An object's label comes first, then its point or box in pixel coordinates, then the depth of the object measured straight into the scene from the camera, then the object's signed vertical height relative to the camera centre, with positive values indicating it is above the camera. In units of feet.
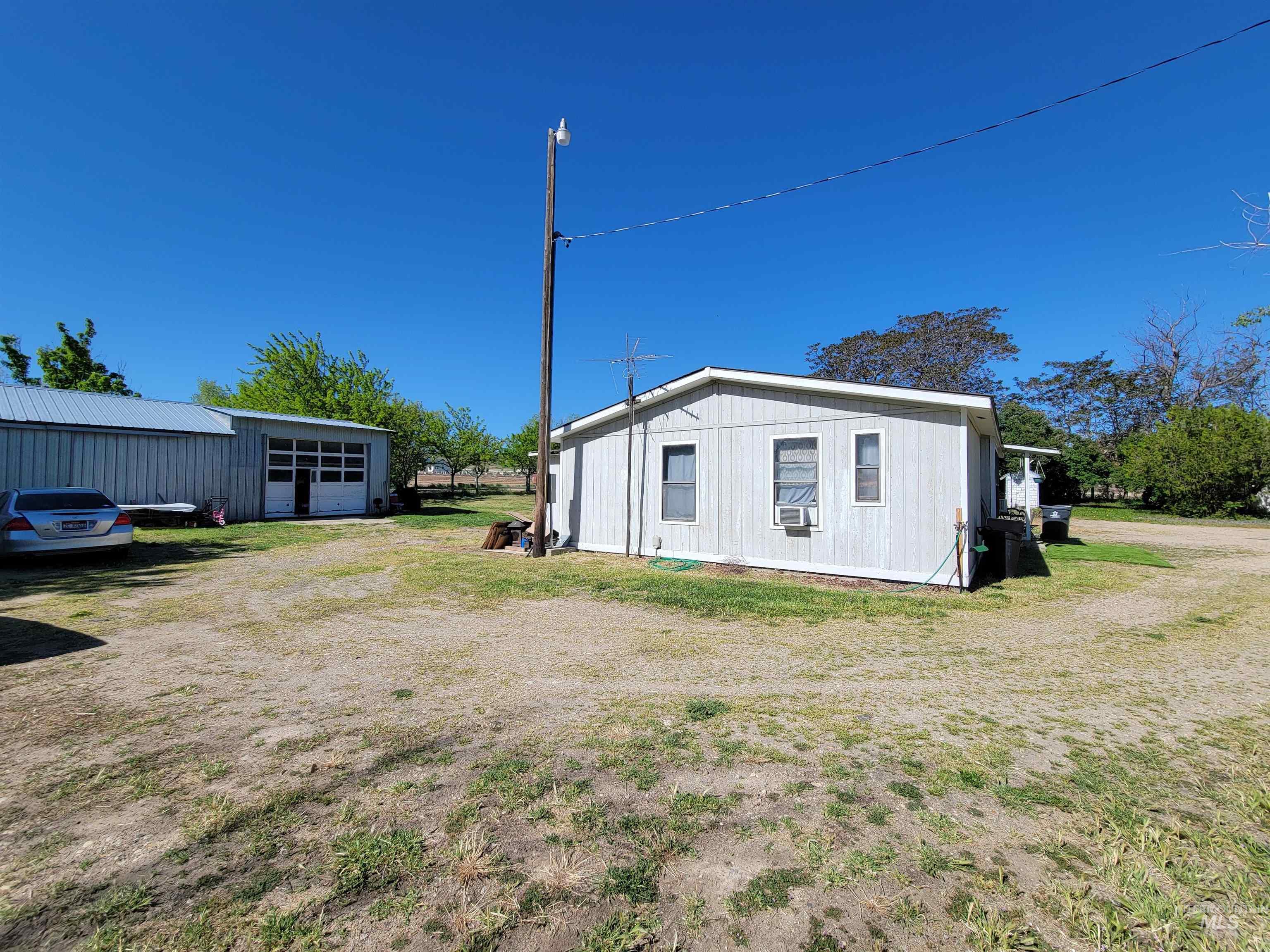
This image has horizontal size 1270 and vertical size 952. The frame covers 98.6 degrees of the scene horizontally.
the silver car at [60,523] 27.63 -1.93
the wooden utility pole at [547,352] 37.27 +9.61
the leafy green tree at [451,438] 125.49 +12.57
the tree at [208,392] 179.63 +31.80
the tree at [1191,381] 102.17 +22.48
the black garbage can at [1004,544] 31.07 -2.97
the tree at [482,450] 136.26 +10.43
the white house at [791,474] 27.50 +1.15
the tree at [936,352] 108.27 +29.72
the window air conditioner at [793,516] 30.37 -1.22
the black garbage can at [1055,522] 51.21 -2.42
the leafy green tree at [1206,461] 79.46 +5.65
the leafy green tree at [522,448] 146.72 +11.90
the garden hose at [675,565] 32.89 -4.47
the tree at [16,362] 95.81 +22.12
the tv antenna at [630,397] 36.32 +6.38
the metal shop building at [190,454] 48.16 +3.48
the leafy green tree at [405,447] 106.83 +8.86
